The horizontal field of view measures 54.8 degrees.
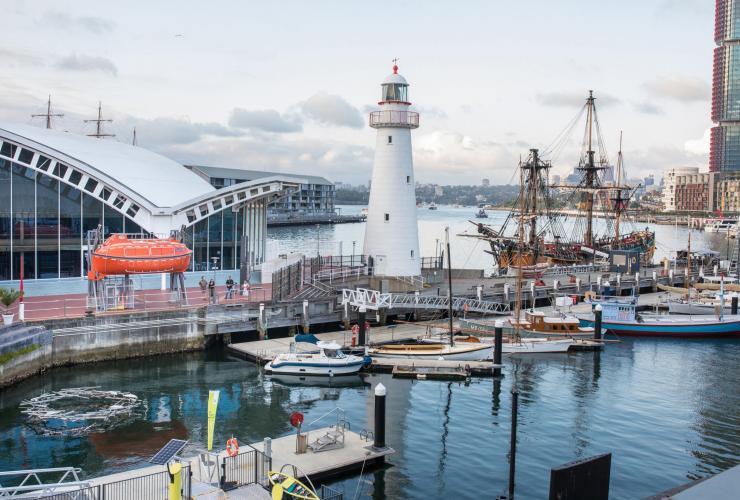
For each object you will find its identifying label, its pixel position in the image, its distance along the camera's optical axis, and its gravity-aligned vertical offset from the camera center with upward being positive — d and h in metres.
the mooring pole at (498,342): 34.97 -5.27
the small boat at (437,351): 35.75 -5.89
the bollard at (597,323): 41.78 -5.16
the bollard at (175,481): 15.77 -5.52
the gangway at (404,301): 41.84 -4.02
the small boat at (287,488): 16.30 -6.19
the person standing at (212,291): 39.35 -3.23
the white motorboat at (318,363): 33.41 -6.07
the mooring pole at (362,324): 37.00 -4.65
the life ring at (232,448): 19.60 -5.91
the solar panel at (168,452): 18.56 -5.78
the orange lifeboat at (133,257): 35.78 -1.21
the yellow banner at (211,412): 21.06 -5.32
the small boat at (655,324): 46.03 -5.71
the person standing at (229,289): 40.97 -3.21
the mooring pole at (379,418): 22.09 -5.78
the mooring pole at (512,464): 20.34 -6.58
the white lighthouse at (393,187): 44.91 +3.02
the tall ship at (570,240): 79.44 -0.15
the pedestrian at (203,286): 40.95 -3.08
